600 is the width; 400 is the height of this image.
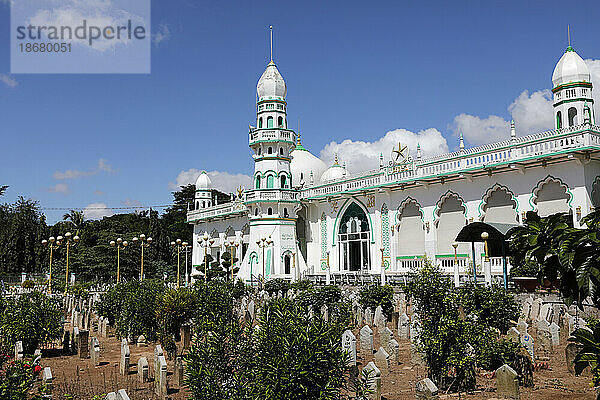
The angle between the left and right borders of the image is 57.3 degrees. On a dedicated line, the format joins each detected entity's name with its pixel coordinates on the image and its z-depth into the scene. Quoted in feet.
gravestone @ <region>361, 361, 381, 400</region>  26.66
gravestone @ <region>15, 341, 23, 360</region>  39.06
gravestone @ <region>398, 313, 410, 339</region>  46.68
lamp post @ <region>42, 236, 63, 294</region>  89.56
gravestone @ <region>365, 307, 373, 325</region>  57.21
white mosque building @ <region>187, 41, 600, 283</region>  78.48
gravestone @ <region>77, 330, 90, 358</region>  42.68
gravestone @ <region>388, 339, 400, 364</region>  37.52
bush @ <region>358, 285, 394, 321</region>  60.18
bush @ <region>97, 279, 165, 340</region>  47.75
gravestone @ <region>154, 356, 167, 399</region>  29.45
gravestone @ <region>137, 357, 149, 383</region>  33.14
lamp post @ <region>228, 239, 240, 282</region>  135.34
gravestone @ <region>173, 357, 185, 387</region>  32.24
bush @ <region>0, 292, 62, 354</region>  41.98
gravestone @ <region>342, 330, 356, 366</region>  35.32
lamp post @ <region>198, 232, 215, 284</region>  148.46
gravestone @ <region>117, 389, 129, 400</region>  22.93
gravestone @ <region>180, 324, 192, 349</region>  44.52
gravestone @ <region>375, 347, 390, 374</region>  34.35
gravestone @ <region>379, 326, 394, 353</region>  42.42
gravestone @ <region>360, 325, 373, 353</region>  42.50
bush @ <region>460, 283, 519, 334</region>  45.91
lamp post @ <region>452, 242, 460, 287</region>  67.29
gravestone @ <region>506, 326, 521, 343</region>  38.34
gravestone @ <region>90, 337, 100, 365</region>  39.60
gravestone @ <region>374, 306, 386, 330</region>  53.31
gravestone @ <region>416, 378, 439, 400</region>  25.58
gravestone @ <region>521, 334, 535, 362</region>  34.76
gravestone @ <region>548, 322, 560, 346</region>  40.86
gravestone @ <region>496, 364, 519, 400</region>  27.31
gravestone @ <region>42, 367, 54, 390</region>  28.06
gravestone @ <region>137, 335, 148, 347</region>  48.08
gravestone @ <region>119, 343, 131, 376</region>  35.57
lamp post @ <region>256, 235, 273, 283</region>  116.16
